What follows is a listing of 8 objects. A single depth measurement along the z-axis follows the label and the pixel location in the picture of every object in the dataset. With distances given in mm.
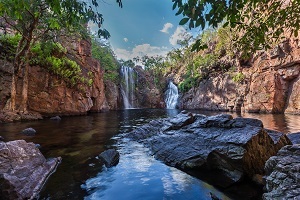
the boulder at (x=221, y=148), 4246
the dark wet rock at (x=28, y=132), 8656
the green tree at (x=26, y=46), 12932
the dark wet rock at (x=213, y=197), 3405
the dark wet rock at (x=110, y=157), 5193
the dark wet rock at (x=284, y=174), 2571
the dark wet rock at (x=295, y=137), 5902
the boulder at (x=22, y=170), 3082
